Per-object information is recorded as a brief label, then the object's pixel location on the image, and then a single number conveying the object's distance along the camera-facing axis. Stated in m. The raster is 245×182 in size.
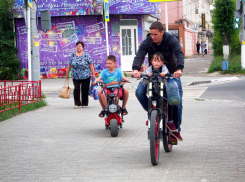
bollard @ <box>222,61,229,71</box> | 24.25
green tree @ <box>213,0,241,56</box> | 28.17
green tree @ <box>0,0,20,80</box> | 23.06
